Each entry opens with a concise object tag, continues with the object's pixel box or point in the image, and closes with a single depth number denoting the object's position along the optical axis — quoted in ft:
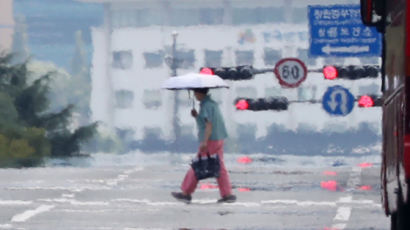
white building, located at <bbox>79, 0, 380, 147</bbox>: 517.96
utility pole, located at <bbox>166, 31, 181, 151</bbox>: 498.69
